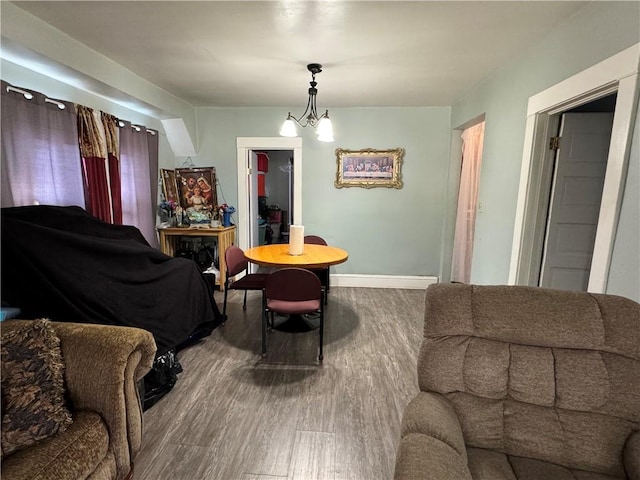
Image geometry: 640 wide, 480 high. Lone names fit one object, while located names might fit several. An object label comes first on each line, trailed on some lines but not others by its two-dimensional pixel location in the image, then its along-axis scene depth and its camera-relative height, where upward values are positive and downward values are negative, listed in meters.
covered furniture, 1.77 -0.58
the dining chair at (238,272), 2.91 -0.80
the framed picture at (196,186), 4.16 +0.04
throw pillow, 1.11 -0.74
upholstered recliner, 1.05 -0.66
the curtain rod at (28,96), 2.08 +0.62
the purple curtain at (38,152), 2.07 +0.24
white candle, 2.96 -0.44
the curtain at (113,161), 2.91 +0.24
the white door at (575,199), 2.14 -0.01
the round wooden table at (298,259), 2.66 -0.58
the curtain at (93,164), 2.68 +0.20
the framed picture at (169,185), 3.93 +0.05
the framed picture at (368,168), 4.11 +0.32
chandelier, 2.61 +0.58
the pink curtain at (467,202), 3.84 -0.09
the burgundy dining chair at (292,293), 2.34 -0.75
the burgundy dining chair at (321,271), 3.60 -0.87
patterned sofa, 1.10 -0.80
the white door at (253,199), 4.43 -0.12
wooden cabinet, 3.84 -0.59
